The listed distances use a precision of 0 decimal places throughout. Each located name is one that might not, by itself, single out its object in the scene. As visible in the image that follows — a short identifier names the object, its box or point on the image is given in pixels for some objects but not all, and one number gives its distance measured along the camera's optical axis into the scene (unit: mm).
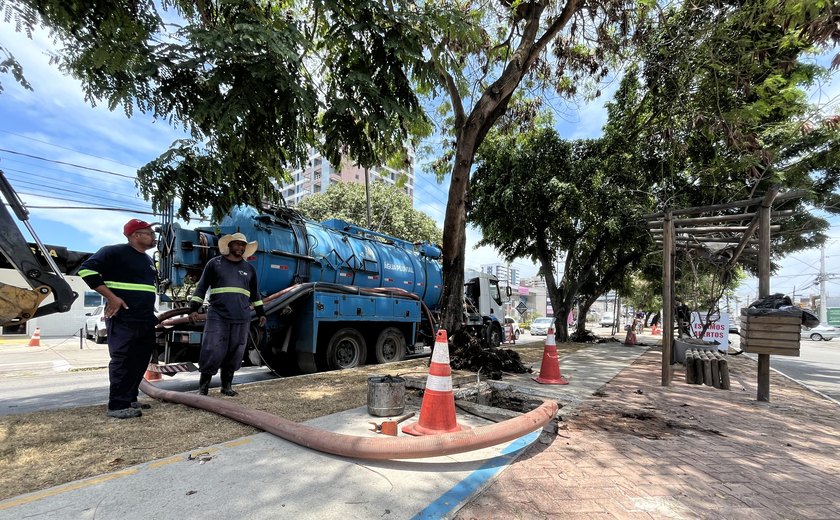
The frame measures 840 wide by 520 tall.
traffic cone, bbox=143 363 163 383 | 6123
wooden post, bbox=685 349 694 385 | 7980
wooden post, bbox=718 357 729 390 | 7648
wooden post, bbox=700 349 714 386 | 7836
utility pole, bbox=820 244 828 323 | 44750
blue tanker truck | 6727
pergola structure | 6662
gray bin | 4449
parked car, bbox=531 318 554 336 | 32312
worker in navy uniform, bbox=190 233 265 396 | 4852
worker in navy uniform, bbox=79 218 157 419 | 4035
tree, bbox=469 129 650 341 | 14219
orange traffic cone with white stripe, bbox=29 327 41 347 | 15738
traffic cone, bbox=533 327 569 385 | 6848
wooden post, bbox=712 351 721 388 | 7742
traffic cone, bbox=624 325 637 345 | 17969
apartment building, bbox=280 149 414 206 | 56781
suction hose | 3139
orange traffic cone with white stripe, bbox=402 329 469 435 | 3832
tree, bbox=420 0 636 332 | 7438
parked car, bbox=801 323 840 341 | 31938
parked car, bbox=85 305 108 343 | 15680
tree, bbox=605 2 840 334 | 6887
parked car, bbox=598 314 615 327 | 56850
